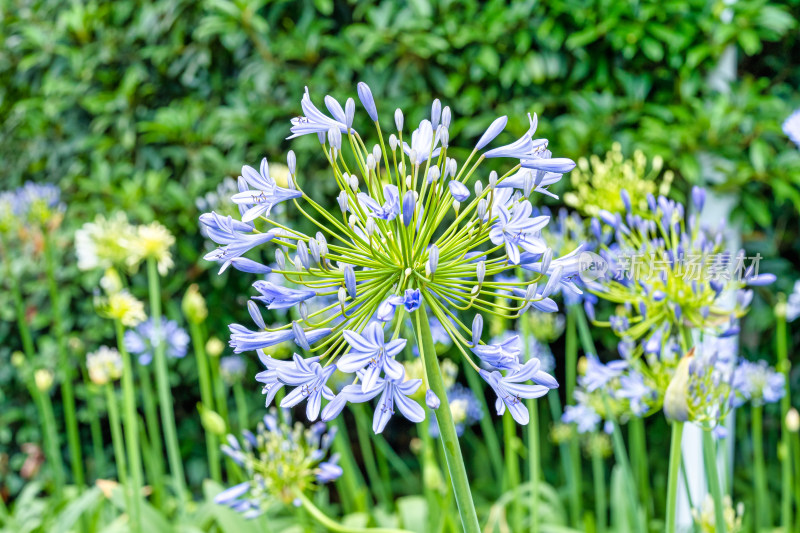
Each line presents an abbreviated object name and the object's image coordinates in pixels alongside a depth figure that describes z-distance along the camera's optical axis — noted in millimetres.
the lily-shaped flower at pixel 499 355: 1060
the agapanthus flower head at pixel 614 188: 2191
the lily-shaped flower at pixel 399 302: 1002
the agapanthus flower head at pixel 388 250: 1023
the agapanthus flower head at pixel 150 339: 3059
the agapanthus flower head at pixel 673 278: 1698
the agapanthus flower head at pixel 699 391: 1466
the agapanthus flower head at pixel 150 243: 2520
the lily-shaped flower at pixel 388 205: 1030
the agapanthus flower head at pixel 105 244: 2635
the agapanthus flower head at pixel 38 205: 2957
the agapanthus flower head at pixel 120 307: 2248
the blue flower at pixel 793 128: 2211
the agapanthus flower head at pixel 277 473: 1727
